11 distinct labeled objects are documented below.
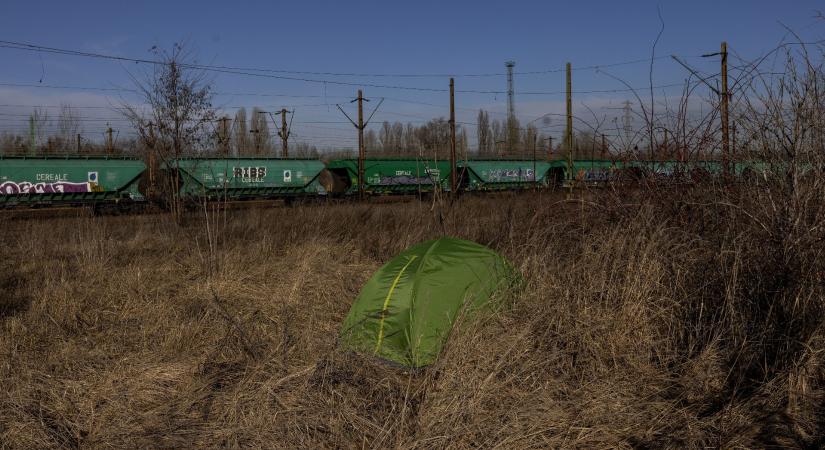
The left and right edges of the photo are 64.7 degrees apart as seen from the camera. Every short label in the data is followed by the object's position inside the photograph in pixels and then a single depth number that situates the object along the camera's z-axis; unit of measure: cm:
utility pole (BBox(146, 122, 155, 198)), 2309
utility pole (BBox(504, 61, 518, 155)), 5822
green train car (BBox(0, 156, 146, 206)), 2062
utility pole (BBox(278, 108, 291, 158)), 3623
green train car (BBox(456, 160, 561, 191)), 3170
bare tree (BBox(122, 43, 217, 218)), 1396
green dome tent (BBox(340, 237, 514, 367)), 575
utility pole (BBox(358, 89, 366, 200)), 2684
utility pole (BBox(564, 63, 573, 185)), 2292
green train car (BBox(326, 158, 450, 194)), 2873
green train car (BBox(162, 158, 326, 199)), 2452
